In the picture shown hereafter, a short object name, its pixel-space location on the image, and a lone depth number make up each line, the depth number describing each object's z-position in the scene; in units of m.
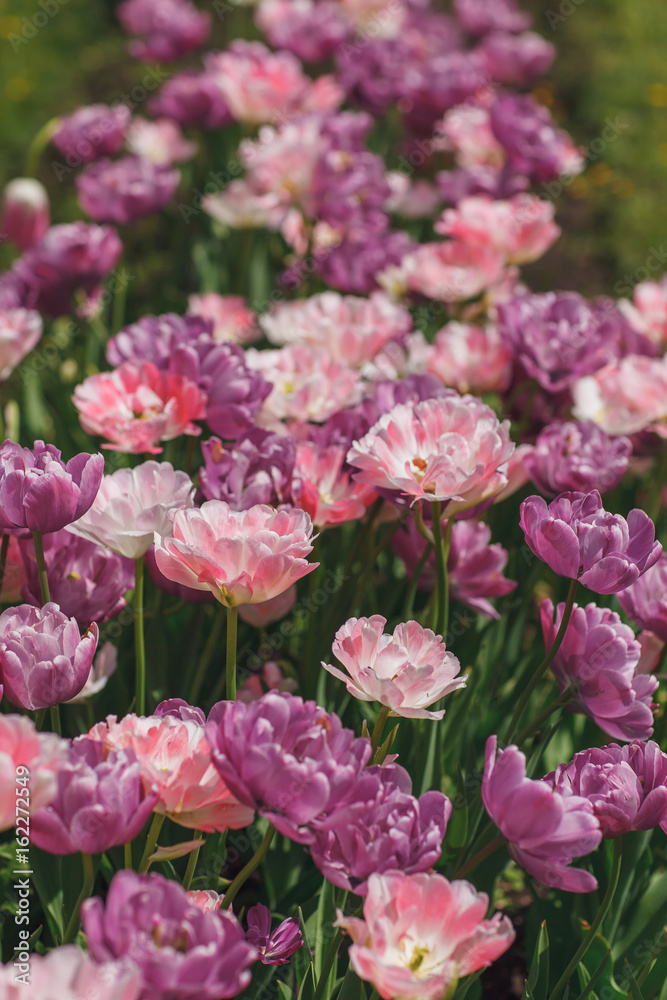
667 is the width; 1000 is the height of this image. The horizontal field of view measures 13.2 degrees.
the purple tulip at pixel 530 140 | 2.40
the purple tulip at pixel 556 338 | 1.77
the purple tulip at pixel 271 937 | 1.42
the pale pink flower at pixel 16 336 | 1.71
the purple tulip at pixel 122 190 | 2.39
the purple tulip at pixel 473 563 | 1.64
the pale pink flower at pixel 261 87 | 2.70
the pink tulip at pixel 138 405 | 1.60
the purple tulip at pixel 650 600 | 1.57
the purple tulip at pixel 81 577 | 1.53
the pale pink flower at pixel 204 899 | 1.41
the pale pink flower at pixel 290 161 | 2.19
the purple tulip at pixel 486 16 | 3.58
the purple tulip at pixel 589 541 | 1.45
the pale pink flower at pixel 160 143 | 2.85
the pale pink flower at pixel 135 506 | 1.49
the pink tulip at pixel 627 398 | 1.76
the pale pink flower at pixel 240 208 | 2.46
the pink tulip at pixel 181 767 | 1.37
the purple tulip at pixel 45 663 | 1.41
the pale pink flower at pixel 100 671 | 1.53
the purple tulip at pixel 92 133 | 2.52
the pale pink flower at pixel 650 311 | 1.95
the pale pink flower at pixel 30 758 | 1.31
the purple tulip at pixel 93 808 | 1.33
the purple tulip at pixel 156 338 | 1.67
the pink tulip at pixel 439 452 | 1.50
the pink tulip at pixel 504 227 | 2.09
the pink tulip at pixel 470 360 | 1.83
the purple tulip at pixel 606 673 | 1.46
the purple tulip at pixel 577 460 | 1.62
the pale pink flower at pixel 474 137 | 2.63
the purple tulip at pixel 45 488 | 1.45
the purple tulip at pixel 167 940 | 1.29
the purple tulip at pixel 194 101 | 2.69
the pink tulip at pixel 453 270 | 2.04
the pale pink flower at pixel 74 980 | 1.27
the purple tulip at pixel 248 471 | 1.54
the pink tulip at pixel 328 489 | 1.56
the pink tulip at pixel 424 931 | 1.33
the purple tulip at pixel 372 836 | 1.36
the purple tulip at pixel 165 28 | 3.10
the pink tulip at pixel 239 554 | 1.43
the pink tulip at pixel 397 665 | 1.42
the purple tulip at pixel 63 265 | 1.97
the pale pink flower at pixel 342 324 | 1.81
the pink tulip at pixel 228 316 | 2.20
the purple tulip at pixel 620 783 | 1.41
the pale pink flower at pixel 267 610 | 1.61
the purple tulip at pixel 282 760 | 1.34
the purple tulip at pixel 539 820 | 1.37
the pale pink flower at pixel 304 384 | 1.68
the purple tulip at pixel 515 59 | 3.22
